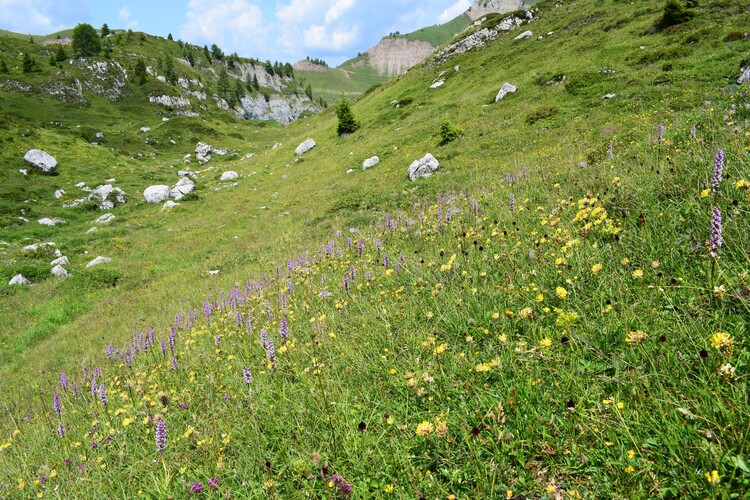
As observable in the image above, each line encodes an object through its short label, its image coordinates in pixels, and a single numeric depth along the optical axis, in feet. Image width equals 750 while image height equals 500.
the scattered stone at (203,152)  179.45
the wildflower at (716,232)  7.55
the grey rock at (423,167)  60.49
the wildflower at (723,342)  6.27
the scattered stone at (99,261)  58.63
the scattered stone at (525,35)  135.79
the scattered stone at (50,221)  81.61
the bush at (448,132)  74.49
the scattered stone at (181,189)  104.36
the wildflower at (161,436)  10.19
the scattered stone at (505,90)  87.97
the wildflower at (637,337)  7.16
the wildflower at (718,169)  9.33
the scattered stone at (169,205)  92.84
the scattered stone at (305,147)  137.08
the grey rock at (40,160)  111.75
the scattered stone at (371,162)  81.99
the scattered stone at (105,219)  85.30
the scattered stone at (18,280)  52.03
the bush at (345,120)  129.08
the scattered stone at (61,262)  58.20
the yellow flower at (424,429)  7.38
